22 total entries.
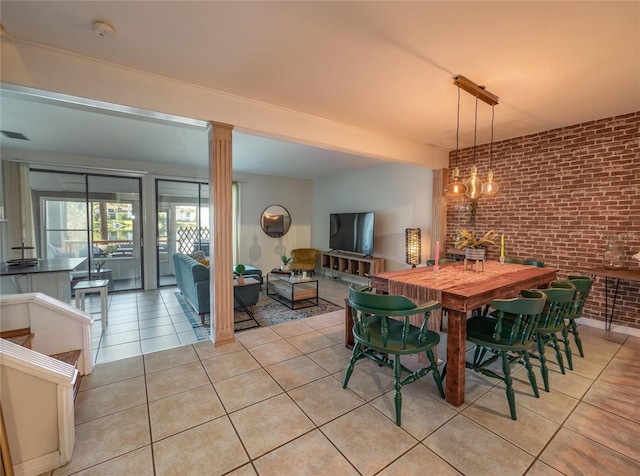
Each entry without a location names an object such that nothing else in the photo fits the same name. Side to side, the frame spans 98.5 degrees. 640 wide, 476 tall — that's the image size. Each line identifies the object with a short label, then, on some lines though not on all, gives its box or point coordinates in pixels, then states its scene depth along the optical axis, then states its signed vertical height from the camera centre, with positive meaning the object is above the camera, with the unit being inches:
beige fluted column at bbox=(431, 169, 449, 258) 191.2 +11.5
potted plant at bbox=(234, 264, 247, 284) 161.6 -27.9
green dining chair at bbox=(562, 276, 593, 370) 97.3 -27.6
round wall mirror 278.3 +5.2
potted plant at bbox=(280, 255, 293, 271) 209.3 -28.4
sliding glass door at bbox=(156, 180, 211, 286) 231.3 +3.8
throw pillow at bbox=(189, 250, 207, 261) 208.2 -23.3
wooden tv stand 224.2 -33.4
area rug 142.1 -51.3
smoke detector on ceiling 70.1 +50.9
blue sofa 144.5 -34.2
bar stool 135.3 -34.0
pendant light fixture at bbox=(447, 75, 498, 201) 97.3 +50.2
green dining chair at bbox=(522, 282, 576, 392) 80.7 -28.8
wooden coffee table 176.6 -43.6
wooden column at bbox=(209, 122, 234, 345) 110.6 -1.8
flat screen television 232.1 -5.2
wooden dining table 78.1 -19.8
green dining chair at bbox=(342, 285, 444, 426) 71.6 -31.6
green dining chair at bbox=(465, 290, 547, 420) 72.0 -31.8
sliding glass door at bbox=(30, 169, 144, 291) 195.3 +2.5
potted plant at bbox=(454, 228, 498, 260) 113.6 -8.1
